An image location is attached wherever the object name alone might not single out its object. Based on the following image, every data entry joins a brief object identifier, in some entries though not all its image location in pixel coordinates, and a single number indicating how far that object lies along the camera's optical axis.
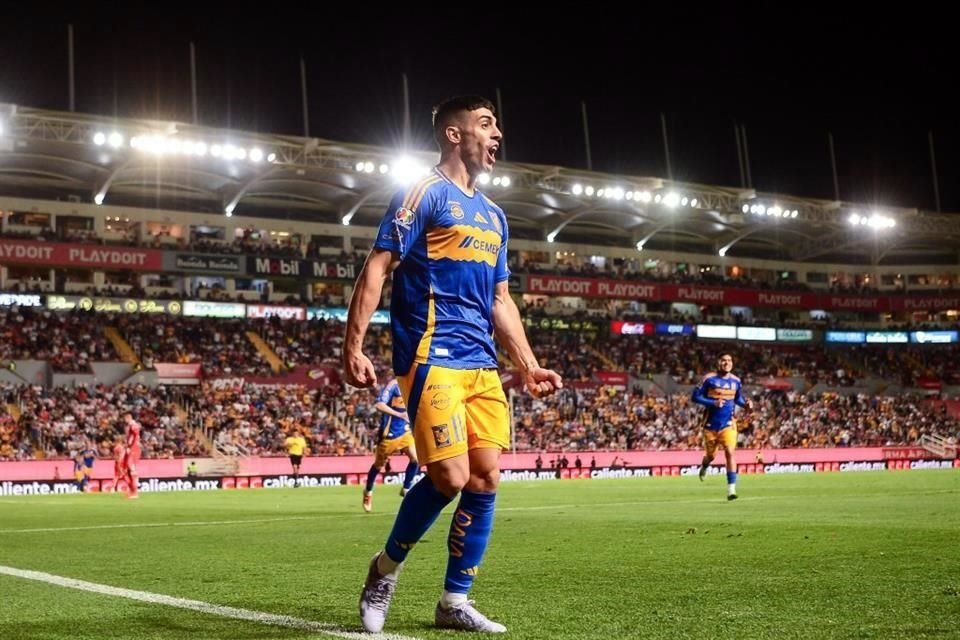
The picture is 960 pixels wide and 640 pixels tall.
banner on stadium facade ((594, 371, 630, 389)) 58.31
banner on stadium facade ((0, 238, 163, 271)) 49.62
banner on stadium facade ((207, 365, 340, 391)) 47.84
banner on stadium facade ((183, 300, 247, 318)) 54.34
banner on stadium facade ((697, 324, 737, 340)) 69.87
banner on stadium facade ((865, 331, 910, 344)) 75.19
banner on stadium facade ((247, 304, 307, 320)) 56.28
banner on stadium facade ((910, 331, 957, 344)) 73.94
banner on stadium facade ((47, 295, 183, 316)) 51.41
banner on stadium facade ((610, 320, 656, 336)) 66.44
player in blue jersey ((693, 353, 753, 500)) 20.09
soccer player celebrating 5.40
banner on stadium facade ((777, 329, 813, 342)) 73.00
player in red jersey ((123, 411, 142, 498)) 26.56
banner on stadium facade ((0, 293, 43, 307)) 49.34
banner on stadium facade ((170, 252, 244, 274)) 54.06
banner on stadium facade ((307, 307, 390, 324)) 58.03
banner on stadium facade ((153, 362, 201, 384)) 46.91
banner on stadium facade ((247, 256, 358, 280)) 56.34
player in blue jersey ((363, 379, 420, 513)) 18.30
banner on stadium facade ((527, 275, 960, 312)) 65.25
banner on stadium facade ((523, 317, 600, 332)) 63.56
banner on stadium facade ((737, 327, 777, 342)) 71.44
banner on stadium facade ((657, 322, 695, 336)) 68.12
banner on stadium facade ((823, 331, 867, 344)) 74.88
